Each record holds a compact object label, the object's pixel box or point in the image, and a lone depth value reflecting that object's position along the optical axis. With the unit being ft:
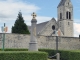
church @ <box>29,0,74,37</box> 213.46
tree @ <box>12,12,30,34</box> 120.47
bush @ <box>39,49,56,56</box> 69.79
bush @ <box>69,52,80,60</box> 50.24
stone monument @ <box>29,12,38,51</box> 54.13
